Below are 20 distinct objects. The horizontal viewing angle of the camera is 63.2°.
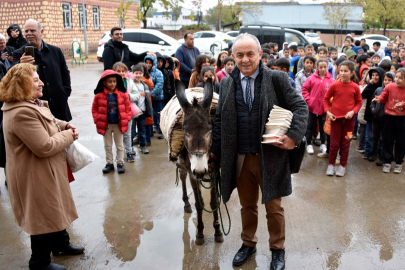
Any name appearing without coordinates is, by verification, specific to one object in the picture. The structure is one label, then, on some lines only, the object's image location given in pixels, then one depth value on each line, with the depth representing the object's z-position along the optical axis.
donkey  3.10
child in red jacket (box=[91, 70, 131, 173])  5.63
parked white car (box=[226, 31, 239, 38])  26.17
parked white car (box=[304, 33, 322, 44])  29.57
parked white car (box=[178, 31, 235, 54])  21.59
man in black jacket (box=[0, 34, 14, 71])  6.55
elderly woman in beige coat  2.89
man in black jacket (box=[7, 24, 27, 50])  7.56
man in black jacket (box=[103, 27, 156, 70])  6.61
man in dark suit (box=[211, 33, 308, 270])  2.95
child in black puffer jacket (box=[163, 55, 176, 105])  7.94
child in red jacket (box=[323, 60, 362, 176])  5.61
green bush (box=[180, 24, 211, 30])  39.34
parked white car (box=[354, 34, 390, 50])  26.57
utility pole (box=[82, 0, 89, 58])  26.11
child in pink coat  6.56
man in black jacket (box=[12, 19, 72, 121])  4.51
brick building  24.34
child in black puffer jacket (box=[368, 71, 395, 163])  5.97
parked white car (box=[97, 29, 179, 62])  17.69
